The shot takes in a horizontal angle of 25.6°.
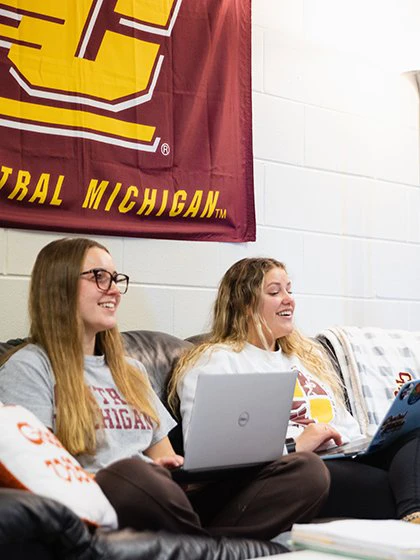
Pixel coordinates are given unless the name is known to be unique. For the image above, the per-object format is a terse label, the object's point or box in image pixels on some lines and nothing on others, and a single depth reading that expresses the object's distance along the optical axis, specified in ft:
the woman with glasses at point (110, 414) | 6.01
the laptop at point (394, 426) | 8.10
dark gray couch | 4.64
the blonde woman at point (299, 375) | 8.21
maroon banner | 8.90
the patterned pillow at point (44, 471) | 5.18
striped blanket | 10.14
